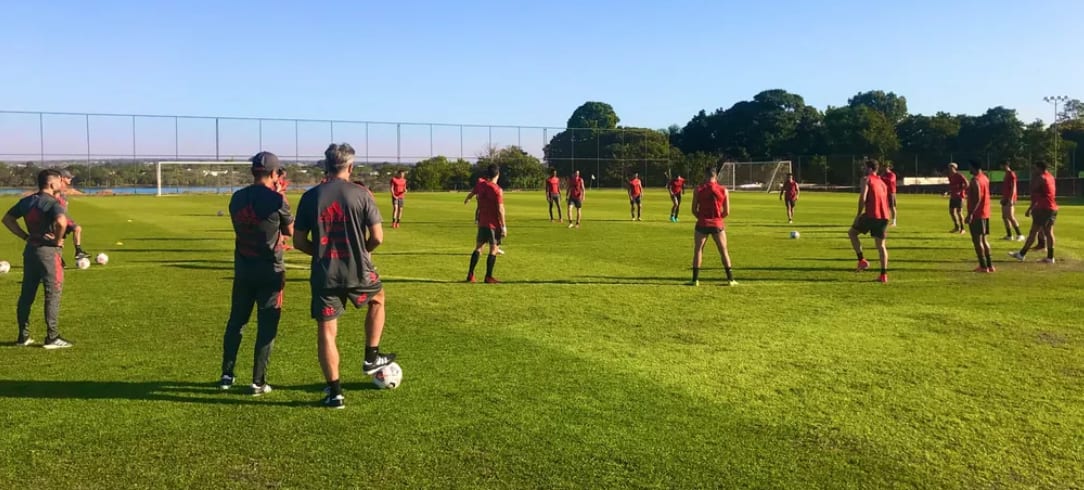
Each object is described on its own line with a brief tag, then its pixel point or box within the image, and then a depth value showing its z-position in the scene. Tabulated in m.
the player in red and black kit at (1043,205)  13.56
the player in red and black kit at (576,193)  24.27
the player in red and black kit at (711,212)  11.12
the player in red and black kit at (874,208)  11.79
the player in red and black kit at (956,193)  19.55
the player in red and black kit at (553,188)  25.77
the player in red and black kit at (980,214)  12.76
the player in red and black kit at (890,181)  21.59
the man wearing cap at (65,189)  7.68
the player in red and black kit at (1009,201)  16.95
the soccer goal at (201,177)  62.94
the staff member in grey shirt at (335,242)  5.33
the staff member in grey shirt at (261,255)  5.75
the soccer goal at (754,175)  66.38
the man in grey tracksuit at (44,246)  7.34
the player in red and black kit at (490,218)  11.88
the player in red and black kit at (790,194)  24.95
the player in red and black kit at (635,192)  26.94
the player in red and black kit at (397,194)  24.58
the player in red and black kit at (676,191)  27.67
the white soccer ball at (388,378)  6.02
